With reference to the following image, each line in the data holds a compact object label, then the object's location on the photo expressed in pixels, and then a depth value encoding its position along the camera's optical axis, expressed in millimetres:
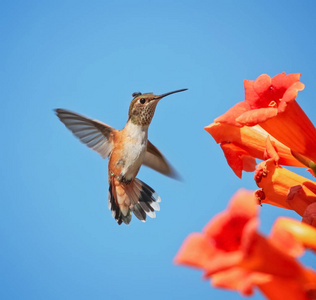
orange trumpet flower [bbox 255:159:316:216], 5160
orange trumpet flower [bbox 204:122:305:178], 5738
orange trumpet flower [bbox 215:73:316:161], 5199
